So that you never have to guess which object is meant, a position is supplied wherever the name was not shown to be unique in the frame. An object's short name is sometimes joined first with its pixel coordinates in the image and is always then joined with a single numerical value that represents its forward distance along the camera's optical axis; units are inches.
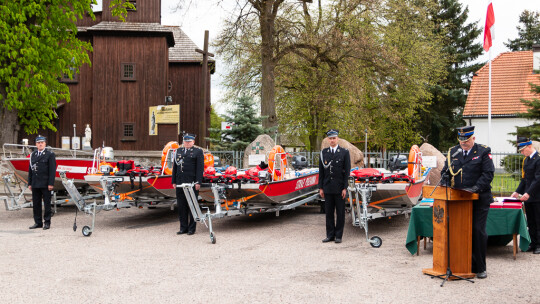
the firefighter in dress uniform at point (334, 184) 394.3
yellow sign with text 1209.4
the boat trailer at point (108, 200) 439.2
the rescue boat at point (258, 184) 444.8
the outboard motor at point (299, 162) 598.2
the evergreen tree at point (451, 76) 1700.3
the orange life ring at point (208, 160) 535.8
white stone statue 1202.7
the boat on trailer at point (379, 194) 393.7
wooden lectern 279.1
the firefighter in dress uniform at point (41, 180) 465.1
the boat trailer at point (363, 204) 375.2
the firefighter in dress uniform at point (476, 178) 282.7
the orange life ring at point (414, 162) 499.5
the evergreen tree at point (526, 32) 2155.5
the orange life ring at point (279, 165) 488.4
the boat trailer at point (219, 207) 406.3
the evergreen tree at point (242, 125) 743.7
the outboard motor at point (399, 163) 572.7
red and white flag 666.8
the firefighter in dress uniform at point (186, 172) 435.2
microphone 292.0
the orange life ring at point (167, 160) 514.9
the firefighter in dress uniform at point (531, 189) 354.9
